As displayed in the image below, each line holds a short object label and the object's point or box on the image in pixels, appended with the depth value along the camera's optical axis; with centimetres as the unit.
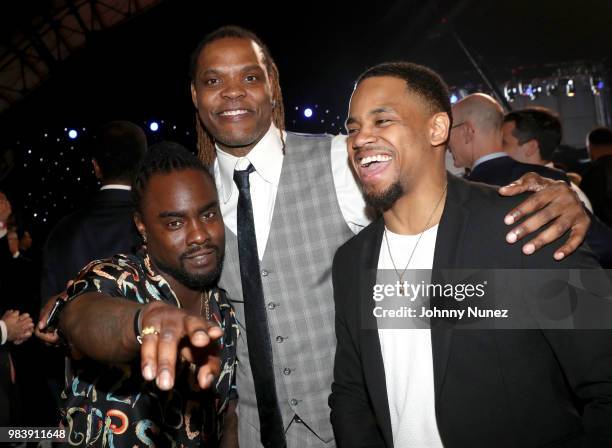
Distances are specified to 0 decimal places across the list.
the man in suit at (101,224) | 276
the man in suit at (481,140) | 320
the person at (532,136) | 389
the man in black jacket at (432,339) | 134
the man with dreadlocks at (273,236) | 187
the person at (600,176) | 455
